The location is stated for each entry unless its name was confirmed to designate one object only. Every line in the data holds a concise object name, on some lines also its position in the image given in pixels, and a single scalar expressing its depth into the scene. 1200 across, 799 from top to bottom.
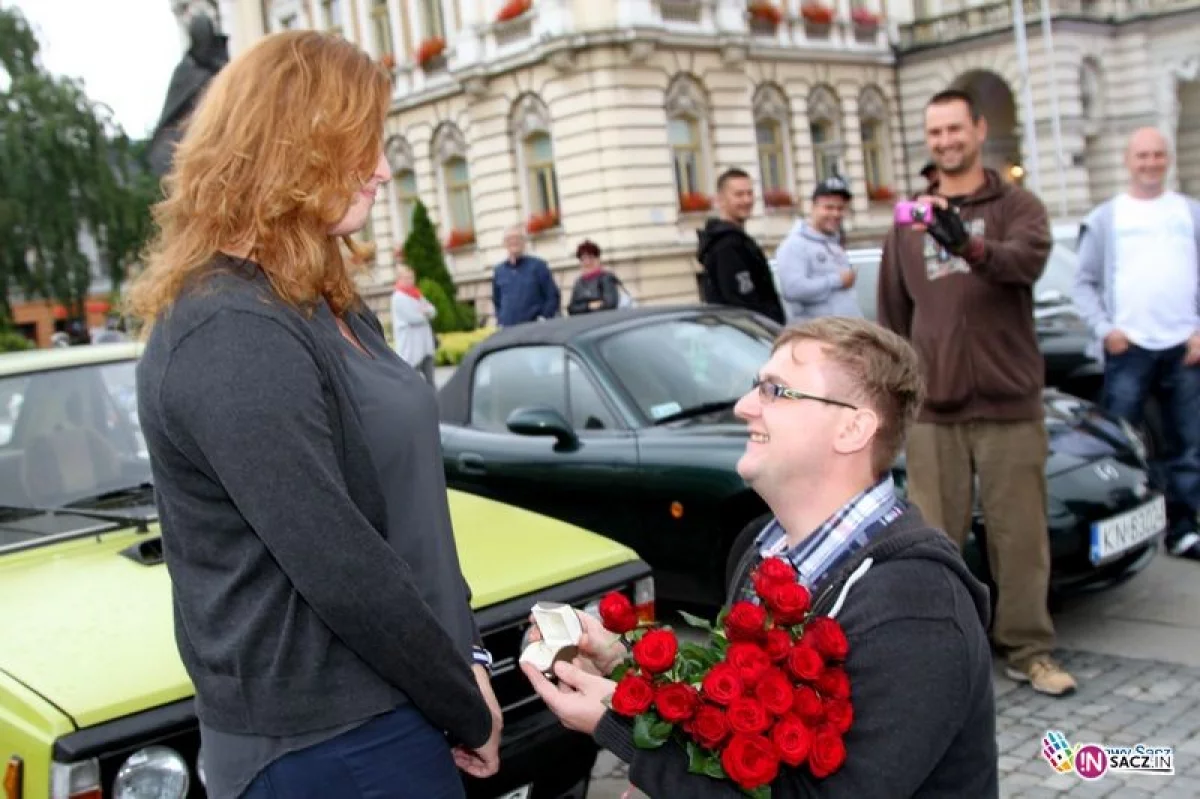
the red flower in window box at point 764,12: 31.66
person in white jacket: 13.93
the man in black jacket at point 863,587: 1.66
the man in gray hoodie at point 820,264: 7.52
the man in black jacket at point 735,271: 7.61
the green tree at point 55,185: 37.41
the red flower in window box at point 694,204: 29.53
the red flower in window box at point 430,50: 33.00
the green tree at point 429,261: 30.59
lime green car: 2.44
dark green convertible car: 4.94
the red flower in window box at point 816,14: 33.31
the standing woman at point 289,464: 1.76
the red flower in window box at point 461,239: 33.16
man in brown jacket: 4.49
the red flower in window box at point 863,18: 35.62
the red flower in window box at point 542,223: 30.56
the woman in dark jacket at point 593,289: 12.88
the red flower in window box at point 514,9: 29.59
